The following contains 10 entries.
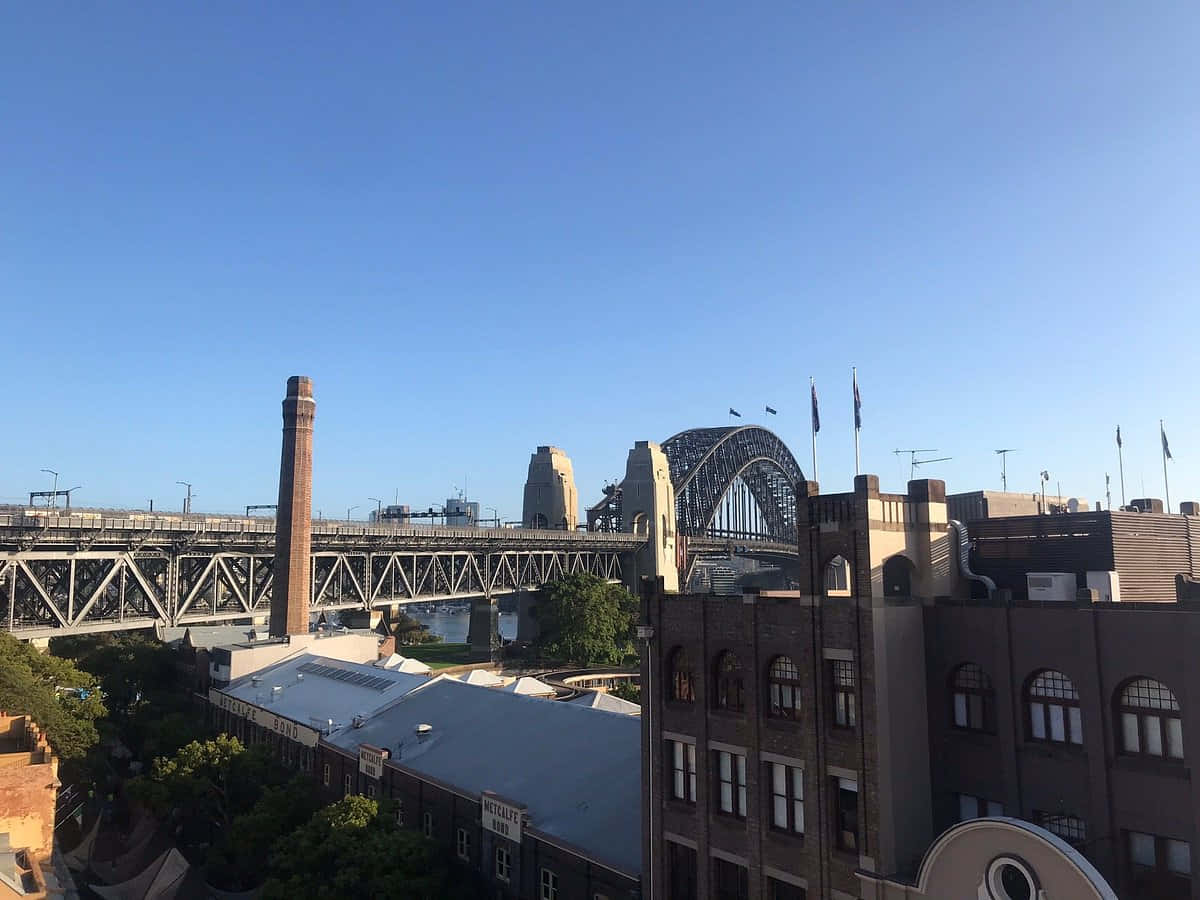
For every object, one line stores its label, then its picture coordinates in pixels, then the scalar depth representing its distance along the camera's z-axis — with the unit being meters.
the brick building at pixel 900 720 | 20.47
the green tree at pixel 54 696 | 56.03
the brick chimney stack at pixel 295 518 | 90.94
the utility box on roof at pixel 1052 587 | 24.91
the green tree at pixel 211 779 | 49.03
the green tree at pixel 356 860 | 33.53
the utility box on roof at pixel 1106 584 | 25.30
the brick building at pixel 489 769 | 34.50
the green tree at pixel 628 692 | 72.25
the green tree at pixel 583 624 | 105.50
